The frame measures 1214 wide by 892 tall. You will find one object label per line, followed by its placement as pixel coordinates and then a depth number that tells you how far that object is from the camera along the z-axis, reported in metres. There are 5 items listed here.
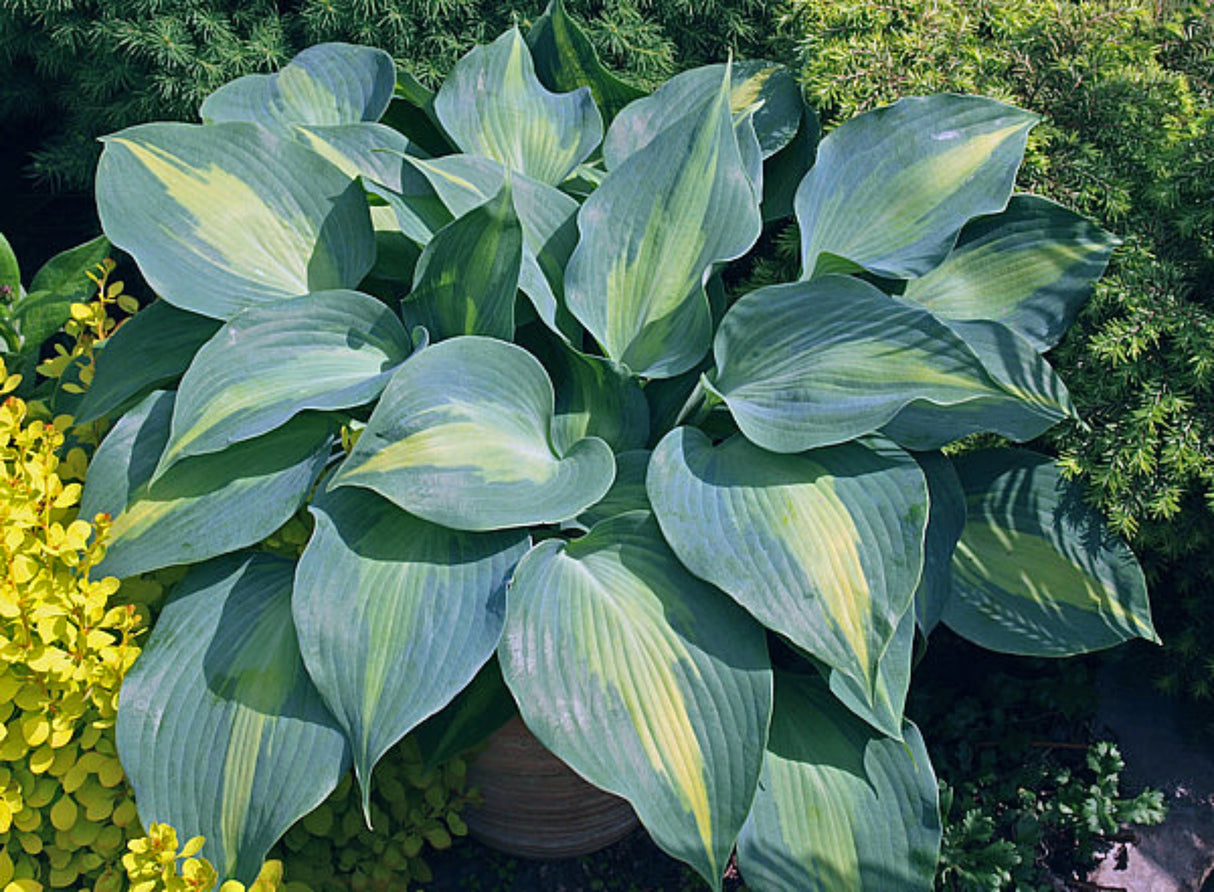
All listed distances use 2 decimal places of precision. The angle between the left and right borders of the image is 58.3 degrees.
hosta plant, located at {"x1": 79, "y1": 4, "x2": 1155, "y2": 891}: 1.35
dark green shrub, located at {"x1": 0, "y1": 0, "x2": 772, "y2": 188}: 2.32
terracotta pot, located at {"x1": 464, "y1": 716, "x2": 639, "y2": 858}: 1.71
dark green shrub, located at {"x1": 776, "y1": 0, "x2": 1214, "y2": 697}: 1.66
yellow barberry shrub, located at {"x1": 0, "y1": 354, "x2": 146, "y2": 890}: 1.37
